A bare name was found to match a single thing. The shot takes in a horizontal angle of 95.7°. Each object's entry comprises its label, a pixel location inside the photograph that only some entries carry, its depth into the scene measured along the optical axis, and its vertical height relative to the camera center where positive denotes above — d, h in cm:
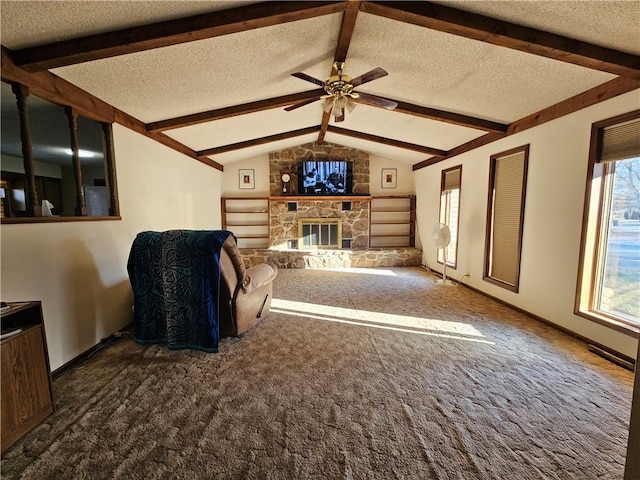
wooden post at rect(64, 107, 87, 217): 251 +45
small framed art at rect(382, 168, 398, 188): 720 +81
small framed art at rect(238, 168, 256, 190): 707 +80
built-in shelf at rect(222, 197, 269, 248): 705 -20
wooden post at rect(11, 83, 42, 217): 205 +44
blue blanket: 246 -64
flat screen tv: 691 +80
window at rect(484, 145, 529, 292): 361 -10
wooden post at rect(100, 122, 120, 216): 297 +52
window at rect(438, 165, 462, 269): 516 +7
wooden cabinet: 150 -88
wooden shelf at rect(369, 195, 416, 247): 715 -27
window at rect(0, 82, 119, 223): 211 +72
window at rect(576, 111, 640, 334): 243 -19
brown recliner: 259 -77
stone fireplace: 699 +9
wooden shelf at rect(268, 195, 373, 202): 680 +29
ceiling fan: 278 +124
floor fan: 500 -50
